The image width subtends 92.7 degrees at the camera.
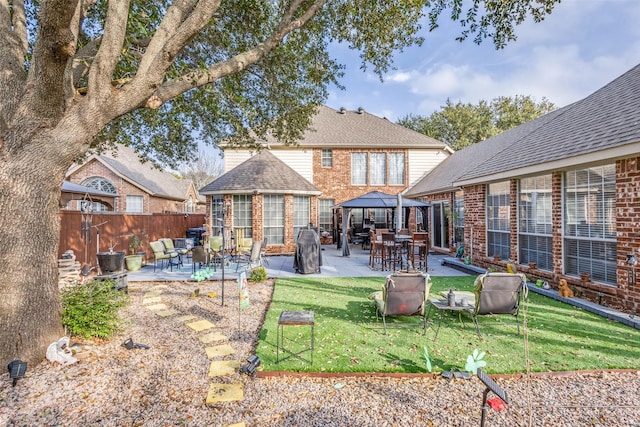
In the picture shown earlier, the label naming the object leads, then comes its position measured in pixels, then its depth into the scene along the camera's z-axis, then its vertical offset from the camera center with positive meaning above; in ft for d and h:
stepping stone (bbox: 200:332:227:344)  15.76 -6.34
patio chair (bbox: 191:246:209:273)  30.12 -3.74
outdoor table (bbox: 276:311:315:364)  13.32 -4.60
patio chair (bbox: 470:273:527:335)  16.05 -4.25
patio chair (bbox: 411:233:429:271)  32.96 -3.34
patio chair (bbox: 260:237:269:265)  35.96 -4.19
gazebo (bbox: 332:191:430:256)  37.19 +1.46
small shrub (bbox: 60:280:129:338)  14.89 -4.62
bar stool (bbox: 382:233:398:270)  32.50 -3.31
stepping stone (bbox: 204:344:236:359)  14.14 -6.33
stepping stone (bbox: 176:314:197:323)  18.70 -6.27
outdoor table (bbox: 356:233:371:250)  53.46 -4.29
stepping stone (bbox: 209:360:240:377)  12.45 -6.36
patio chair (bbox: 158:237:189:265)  35.55 -3.61
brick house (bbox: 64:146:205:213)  68.54 +8.71
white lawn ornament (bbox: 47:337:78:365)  12.85 -5.69
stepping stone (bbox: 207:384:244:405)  10.70 -6.37
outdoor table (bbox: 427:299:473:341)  16.83 -5.16
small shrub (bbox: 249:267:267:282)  28.55 -5.50
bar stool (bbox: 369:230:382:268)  35.25 -3.74
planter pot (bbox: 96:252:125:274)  24.59 -3.55
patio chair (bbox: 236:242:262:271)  33.76 -4.70
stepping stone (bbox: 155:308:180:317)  19.66 -6.24
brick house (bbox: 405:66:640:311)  18.90 +1.07
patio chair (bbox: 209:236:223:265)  36.44 -3.39
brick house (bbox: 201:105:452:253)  60.49 +11.37
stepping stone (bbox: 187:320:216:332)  17.39 -6.30
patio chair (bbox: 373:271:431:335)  15.99 -4.20
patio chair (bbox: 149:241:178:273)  34.14 -3.86
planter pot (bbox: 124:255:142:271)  33.93 -4.95
